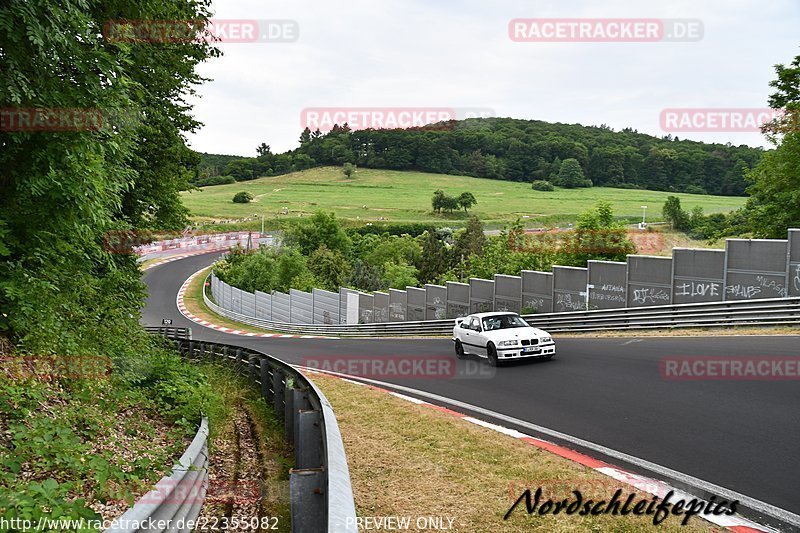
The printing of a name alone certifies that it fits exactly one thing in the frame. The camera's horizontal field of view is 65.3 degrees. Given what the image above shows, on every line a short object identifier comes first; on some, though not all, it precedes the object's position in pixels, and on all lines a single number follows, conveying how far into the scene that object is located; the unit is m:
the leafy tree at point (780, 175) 32.03
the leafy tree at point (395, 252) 77.69
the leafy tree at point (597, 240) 33.88
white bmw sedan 15.70
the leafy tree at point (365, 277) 60.17
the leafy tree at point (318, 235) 80.50
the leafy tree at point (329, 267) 63.66
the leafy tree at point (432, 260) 74.88
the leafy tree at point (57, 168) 6.78
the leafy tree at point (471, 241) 74.88
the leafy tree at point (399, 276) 60.06
